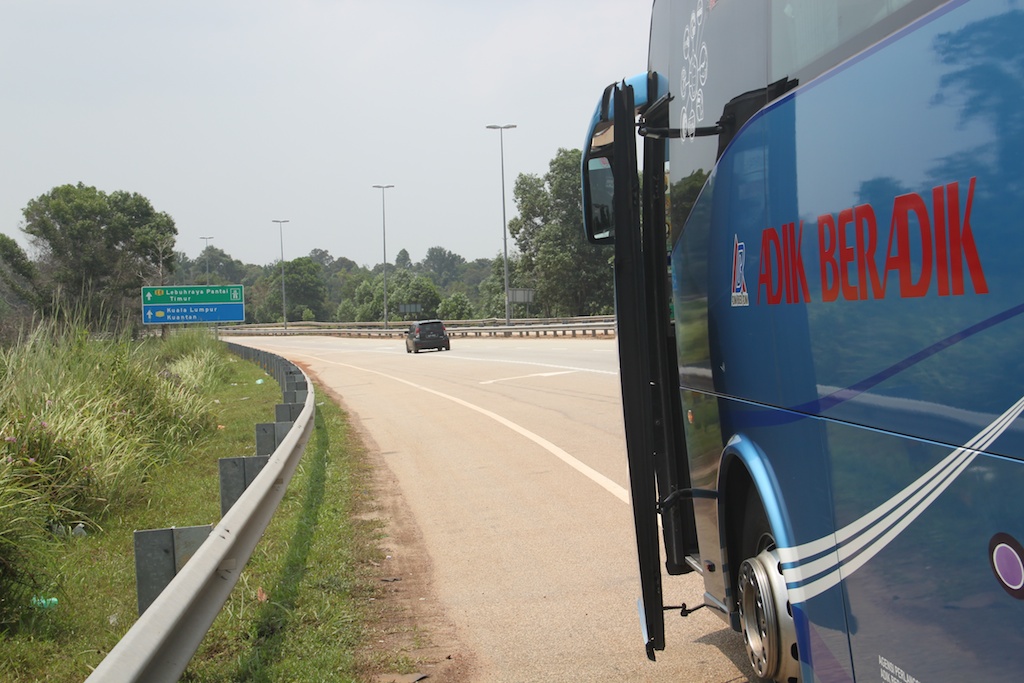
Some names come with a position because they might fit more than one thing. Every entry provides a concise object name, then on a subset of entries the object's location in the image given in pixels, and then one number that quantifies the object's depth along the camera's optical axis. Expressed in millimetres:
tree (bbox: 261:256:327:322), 136000
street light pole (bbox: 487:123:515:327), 58681
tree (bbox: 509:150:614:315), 68562
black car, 46125
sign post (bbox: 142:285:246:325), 41062
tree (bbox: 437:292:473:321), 89000
